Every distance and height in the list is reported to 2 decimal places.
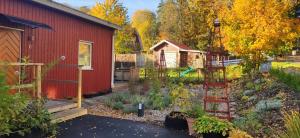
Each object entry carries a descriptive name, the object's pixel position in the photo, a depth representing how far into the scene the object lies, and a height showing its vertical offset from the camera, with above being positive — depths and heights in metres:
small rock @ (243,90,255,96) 7.63 -0.79
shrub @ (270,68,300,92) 6.37 -0.31
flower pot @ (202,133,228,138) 3.97 -1.14
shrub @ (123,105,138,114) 6.02 -1.05
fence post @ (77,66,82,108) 5.32 -0.35
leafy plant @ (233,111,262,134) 4.28 -1.04
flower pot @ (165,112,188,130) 4.71 -1.08
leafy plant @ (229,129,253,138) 3.42 -0.98
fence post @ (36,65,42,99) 4.39 -0.17
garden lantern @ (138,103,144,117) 5.74 -1.01
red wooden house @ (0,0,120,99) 5.62 +0.85
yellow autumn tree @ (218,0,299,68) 10.37 +1.89
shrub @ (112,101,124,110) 6.35 -1.00
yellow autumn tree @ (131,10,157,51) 34.30 +7.39
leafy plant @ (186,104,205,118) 4.81 -0.90
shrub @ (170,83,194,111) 5.46 -0.76
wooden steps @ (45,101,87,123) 4.78 -0.91
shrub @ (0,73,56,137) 3.22 -0.70
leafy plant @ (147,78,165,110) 6.53 -0.84
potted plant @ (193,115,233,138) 3.95 -1.01
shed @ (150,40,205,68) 24.05 +1.75
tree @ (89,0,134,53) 18.53 +4.49
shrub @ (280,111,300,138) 2.53 -0.65
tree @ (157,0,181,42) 28.66 +6.08
